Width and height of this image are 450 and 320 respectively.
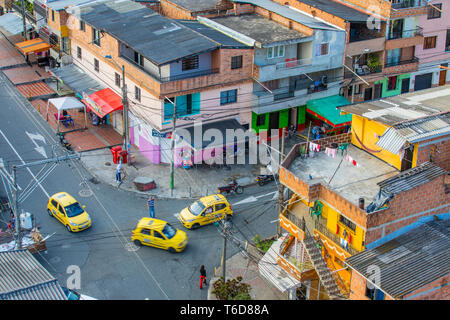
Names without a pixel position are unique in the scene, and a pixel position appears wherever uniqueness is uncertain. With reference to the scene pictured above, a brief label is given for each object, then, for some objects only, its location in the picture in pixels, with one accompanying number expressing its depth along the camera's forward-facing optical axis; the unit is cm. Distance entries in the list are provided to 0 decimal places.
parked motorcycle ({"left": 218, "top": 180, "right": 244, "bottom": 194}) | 5622
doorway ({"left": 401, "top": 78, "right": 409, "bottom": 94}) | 7107
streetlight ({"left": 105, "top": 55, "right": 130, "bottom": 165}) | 5739
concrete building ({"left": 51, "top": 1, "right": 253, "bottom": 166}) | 5816
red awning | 6312
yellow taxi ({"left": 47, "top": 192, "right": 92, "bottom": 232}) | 5088
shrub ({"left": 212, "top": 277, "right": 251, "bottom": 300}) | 4288
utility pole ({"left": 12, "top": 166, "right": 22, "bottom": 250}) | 4494
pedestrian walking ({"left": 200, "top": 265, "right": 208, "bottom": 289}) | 4553
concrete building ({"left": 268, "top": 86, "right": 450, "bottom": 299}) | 3916
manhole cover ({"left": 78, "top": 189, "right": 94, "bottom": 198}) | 5594
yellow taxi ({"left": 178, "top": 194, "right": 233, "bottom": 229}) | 5181
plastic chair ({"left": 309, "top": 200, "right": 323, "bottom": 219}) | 4225
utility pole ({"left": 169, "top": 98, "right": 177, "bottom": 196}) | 5591
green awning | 6341
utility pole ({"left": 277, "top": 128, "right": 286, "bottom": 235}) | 4491
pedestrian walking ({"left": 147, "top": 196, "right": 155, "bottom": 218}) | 5278
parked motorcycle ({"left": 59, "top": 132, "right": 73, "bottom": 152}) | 6288
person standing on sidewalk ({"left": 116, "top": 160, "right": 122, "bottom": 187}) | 5734
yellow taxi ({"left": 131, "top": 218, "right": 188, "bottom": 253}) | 4881
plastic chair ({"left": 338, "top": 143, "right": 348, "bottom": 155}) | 4631
